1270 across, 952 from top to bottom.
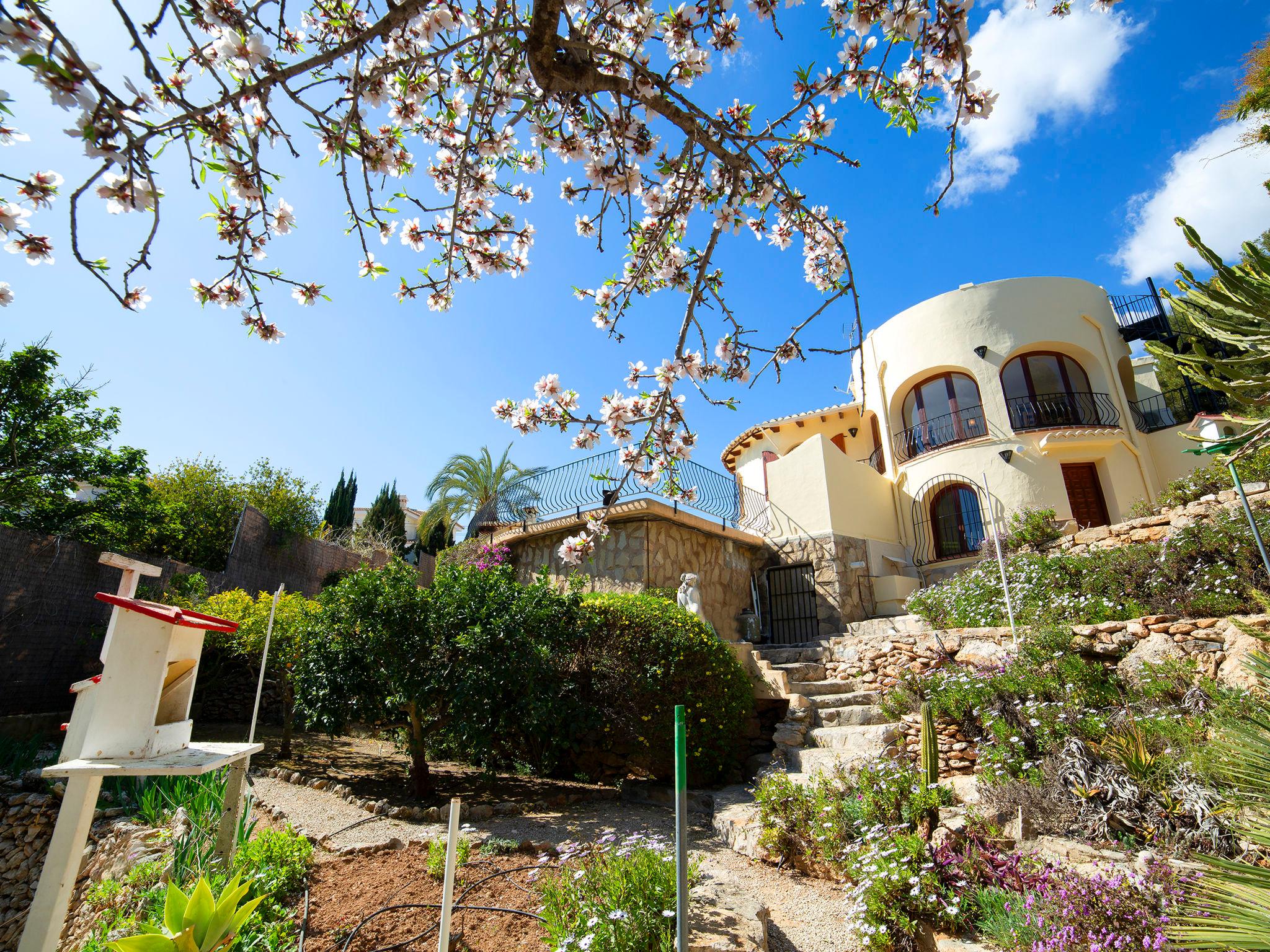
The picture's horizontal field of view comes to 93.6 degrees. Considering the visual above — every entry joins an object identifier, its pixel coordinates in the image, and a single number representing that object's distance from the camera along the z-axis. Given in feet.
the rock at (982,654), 19.52
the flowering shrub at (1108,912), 8.19
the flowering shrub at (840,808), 12.95
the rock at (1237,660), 13.86
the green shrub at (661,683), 20.22
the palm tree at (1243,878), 5.46
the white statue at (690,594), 24.94
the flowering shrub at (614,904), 8.29
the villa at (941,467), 34.24
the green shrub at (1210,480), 26.13
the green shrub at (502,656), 17.62
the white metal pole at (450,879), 6.84
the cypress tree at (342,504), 74.54
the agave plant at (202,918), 6.77
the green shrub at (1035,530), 32.53
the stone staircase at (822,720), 18.52
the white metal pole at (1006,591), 20.54
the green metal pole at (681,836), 6.38
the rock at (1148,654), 16.21
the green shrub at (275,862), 10.24
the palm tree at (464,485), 60.54
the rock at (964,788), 14.39
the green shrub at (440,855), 11.39
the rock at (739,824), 14.97
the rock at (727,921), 8.93
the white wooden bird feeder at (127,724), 7.78
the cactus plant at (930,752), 14.79
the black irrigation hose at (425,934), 8.98
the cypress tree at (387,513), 72.18
